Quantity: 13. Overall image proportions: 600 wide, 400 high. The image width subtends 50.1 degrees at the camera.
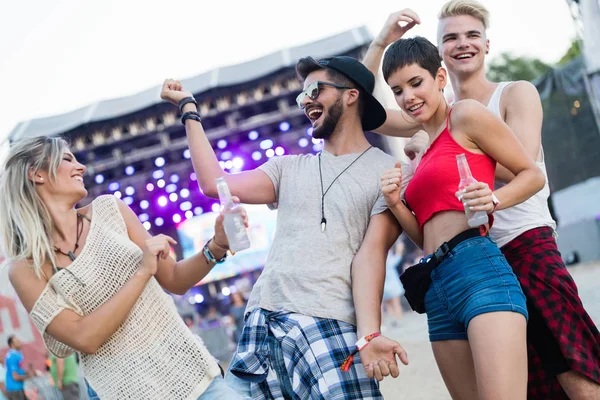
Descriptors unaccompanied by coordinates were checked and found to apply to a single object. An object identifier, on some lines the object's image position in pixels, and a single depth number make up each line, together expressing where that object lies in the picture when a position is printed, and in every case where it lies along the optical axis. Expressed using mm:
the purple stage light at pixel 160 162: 13609
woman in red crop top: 2225
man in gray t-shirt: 2494
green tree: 47531
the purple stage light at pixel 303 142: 12547
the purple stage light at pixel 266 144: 12812
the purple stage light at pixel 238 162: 12539
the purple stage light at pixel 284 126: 12844
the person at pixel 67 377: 9508
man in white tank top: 2518
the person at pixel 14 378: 8922
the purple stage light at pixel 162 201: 13703
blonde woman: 2342
